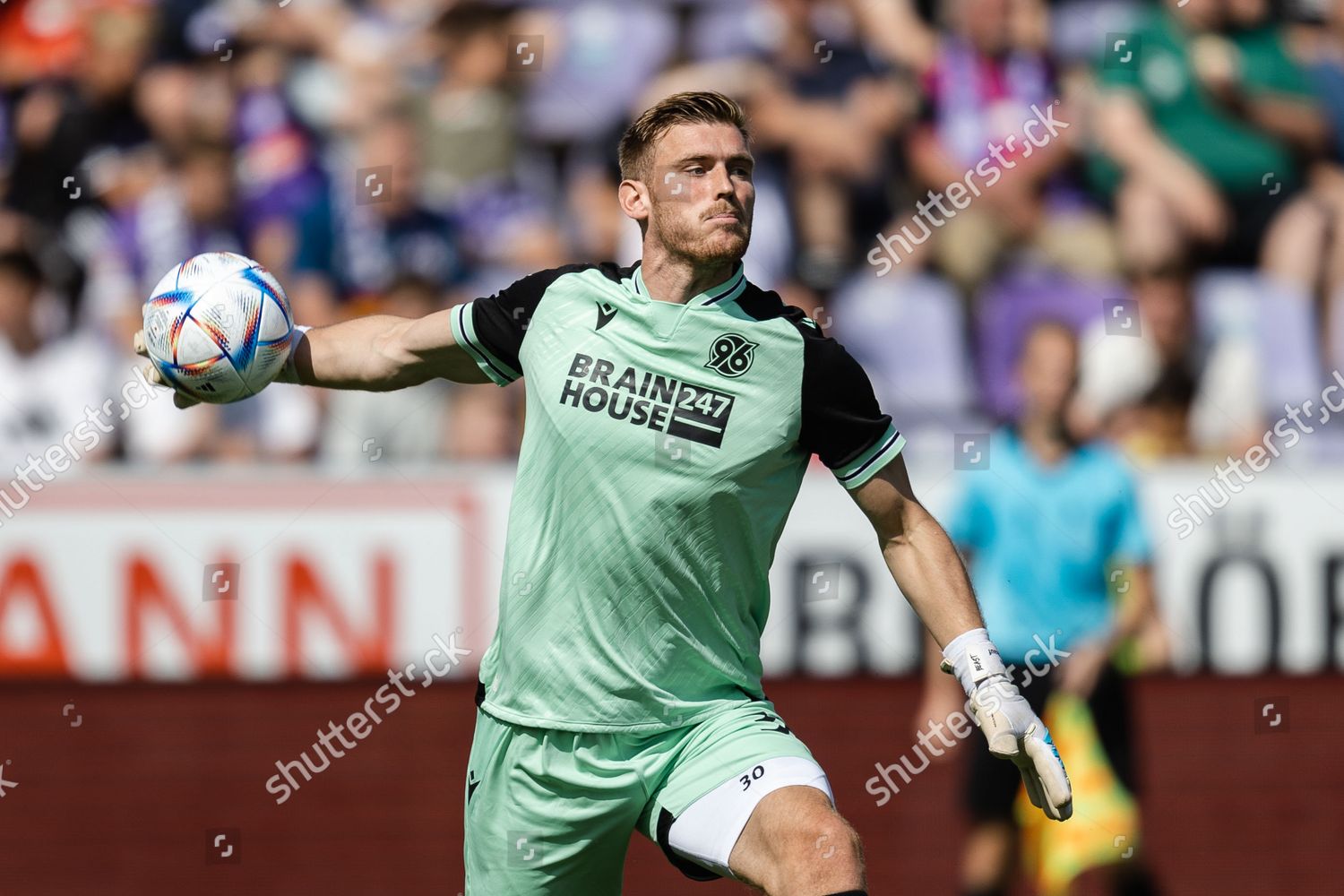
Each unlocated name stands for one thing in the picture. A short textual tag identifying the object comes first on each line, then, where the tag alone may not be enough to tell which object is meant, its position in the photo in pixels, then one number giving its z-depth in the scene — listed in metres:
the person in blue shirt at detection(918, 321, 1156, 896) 14.86
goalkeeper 8.44
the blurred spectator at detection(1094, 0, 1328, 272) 18.66
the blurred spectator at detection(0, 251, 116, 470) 16.08
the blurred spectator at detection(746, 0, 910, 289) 18.42
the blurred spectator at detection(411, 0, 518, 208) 18.48
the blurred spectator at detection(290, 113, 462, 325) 17.72
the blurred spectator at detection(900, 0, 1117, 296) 18.14
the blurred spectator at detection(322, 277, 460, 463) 16.47
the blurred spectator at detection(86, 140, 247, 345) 17.52
